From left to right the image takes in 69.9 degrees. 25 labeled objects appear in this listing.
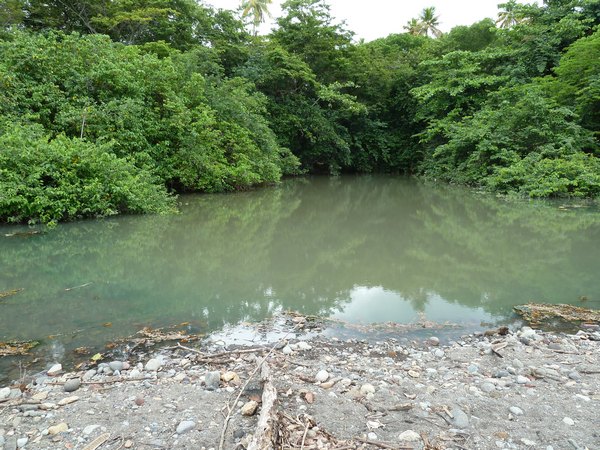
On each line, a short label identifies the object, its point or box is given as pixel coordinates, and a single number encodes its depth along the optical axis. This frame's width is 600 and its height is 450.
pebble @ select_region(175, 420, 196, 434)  2.49
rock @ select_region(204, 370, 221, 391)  2.98
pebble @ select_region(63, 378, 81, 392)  2.98
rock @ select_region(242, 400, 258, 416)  2.63
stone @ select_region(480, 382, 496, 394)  2.98
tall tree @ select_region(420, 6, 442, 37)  39.69
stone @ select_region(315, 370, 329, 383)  3.11
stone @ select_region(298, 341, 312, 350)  3.74
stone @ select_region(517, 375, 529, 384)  3.10
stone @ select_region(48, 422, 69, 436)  2.44
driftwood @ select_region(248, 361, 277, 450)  2.22
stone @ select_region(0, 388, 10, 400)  2.83
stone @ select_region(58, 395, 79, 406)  2.77
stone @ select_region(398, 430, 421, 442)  2.44
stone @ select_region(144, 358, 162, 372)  3.32
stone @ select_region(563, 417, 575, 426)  2.57
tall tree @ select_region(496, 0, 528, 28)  18.00
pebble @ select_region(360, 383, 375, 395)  2.94
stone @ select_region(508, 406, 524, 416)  2.68
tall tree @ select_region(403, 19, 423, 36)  39.88
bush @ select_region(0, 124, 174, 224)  8.23
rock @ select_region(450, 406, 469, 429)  2.56
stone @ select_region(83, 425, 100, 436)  2.45
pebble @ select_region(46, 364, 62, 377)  3.28
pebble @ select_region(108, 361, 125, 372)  3.35
